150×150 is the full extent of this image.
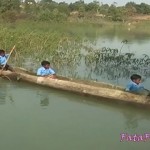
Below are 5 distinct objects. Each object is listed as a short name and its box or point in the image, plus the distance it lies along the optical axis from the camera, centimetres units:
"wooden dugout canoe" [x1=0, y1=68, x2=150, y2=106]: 706
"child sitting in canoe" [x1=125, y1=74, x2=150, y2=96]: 724
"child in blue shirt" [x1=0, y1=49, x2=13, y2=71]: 945
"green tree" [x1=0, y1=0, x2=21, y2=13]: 3468
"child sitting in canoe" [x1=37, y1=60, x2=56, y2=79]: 861
